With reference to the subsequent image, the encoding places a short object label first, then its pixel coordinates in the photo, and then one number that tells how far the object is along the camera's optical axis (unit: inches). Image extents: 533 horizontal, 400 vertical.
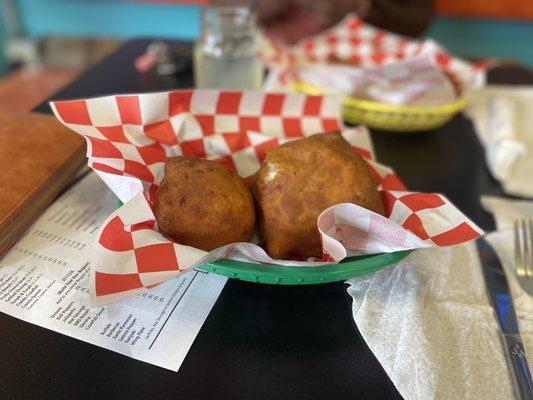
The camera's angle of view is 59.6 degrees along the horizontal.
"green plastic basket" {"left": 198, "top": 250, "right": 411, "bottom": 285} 20.6
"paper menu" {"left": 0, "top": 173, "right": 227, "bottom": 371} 20.4
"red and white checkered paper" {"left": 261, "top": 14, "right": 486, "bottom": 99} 39.8
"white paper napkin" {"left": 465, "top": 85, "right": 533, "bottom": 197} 35.7
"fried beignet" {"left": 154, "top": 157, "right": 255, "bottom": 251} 21.6
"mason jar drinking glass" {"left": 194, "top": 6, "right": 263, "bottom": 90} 40.1
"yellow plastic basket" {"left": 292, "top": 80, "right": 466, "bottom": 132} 38.0
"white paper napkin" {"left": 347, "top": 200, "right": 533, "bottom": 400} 19.5
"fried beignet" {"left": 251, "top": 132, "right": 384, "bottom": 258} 22.4
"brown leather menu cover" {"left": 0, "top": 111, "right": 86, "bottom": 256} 24.3
